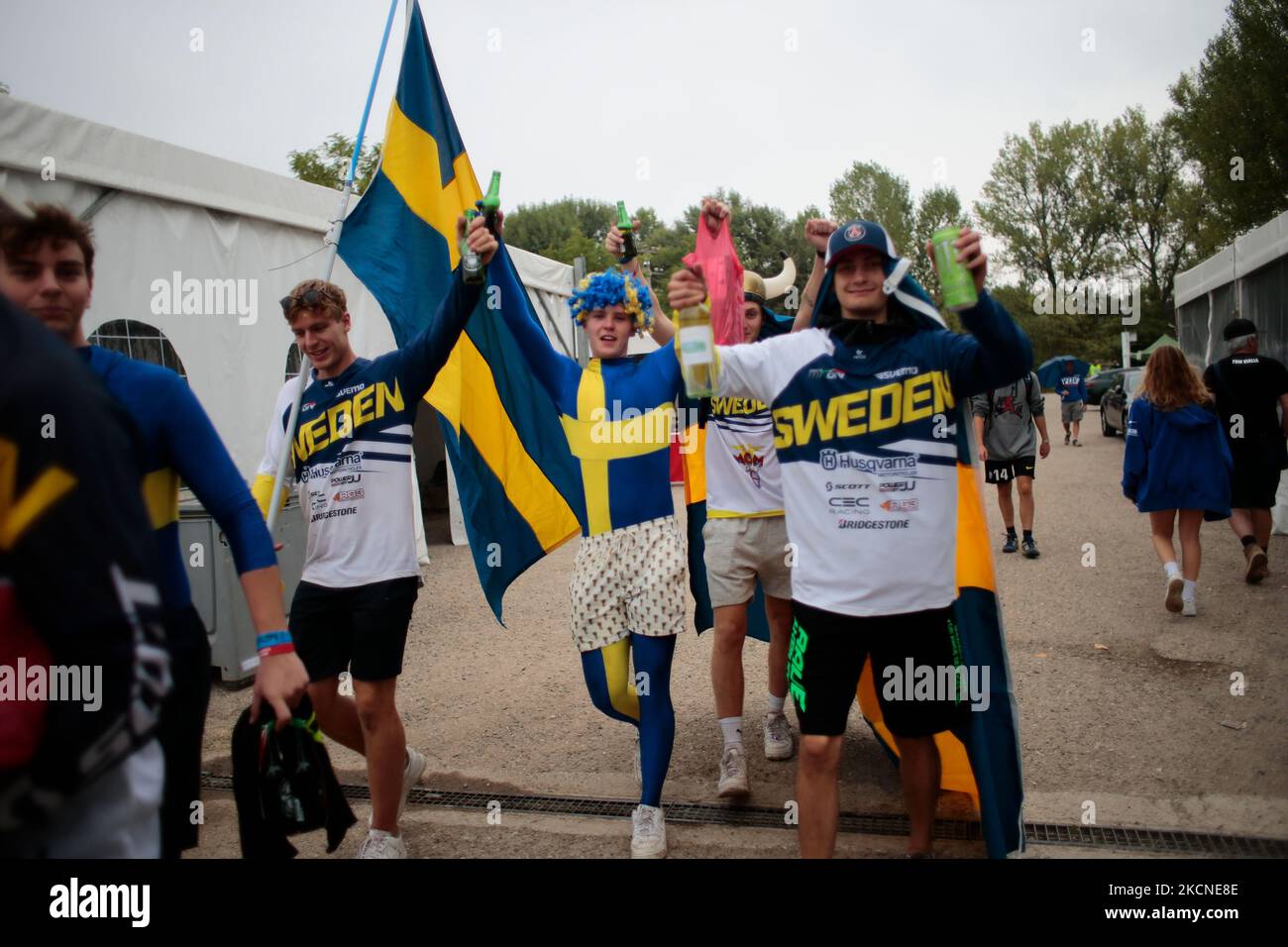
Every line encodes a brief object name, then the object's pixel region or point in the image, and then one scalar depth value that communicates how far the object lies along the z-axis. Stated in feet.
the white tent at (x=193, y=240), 20.35
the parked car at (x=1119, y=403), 72.59
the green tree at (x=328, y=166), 73.51
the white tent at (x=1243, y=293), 32.45
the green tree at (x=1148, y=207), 156.35
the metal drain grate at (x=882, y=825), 11.35
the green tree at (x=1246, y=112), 70.90
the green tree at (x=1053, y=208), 162.61
